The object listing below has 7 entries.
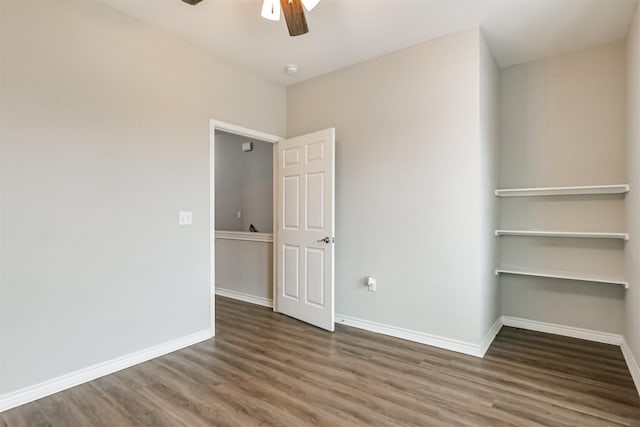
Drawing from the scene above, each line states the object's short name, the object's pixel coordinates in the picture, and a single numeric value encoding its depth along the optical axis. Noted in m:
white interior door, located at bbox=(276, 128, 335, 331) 3.36
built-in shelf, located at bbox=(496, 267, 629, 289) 2.82
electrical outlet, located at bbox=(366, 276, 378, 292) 3.33
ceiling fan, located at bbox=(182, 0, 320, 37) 2.06
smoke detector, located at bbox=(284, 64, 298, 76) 3.47
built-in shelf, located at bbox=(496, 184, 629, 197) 2.83
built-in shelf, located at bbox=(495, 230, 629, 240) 2.83
